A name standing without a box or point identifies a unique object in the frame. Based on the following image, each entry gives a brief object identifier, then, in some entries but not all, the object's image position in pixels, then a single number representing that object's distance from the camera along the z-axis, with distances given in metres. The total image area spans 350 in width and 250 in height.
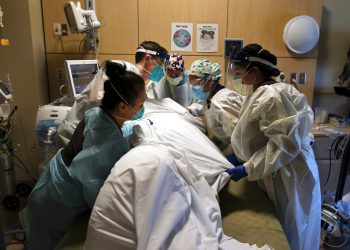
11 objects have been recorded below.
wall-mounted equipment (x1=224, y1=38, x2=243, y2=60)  2.87
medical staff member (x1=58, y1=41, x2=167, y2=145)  1.83
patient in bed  0.91
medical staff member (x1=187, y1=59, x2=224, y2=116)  2.14
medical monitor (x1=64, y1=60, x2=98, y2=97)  2.39
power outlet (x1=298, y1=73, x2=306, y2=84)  2.94
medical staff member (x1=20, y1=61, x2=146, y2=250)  1.30
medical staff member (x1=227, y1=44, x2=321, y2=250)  1.49
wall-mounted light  2.75
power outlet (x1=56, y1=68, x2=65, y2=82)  2.85
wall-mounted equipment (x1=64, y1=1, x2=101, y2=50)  2.44
